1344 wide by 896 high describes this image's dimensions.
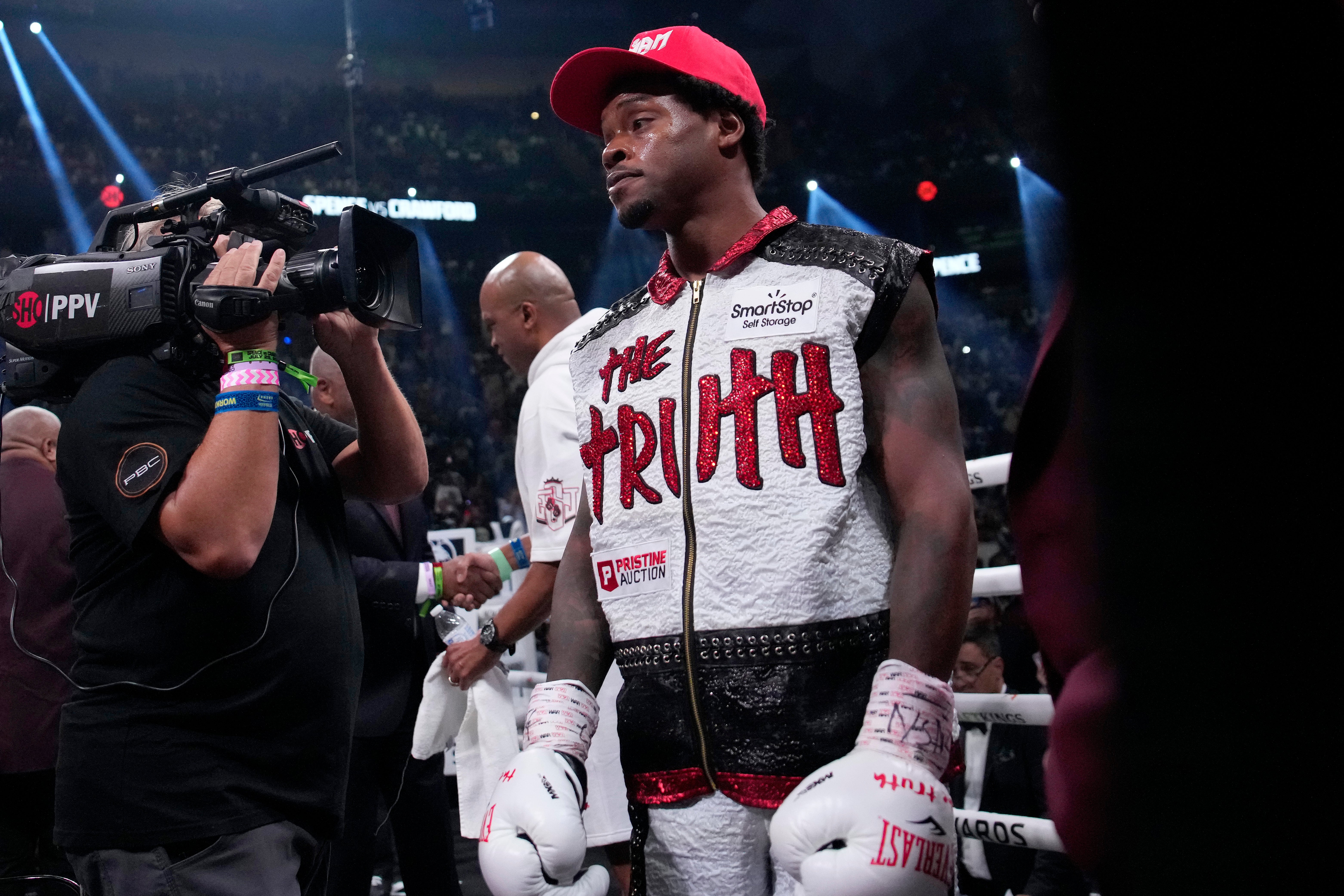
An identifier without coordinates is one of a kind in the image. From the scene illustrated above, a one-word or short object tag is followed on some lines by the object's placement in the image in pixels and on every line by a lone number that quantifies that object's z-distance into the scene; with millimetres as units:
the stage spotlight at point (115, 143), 15109
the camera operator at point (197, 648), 1539
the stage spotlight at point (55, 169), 14242
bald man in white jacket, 2373
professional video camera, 1704
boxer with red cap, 1197
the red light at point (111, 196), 14406
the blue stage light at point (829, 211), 17969
